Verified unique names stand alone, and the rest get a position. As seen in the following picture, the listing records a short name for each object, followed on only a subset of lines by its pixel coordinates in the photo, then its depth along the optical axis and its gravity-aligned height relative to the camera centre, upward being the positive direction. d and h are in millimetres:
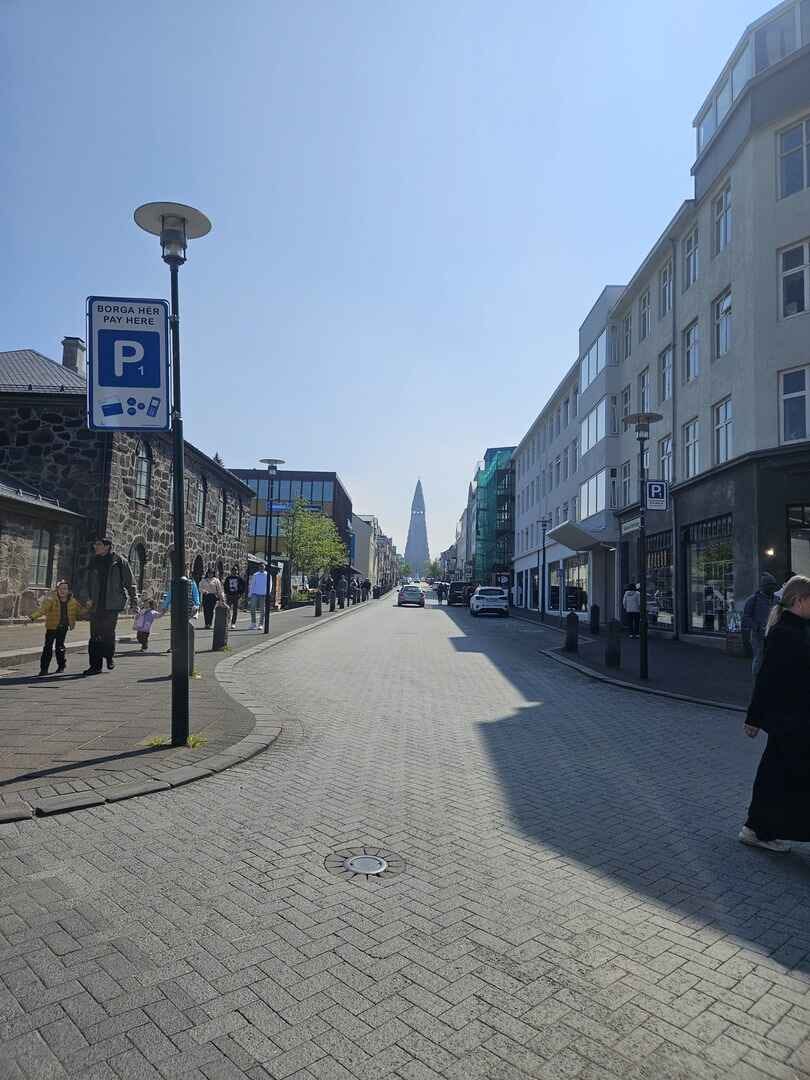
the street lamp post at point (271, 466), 24453 +3906
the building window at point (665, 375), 25203 +7157
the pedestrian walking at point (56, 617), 10695 -548
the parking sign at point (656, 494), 14359 +1692
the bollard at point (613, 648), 14602 -1359
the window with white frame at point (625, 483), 29506 +3971
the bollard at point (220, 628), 15562 -1022
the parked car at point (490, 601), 39500 -1145
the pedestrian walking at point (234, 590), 24375 -335
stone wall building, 21938 +3673
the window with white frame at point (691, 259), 23109 +10286
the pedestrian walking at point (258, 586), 21219 -173
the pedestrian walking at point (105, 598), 10602 -259
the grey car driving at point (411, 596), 53250 -1168
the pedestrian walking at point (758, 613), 11039 -505
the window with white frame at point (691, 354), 22734 +7168
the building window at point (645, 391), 27344 +7188
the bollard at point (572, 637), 17684 -1381
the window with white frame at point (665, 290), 25484 +10275
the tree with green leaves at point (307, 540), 54375 +3000
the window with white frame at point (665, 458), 24823 +4207
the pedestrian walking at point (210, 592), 17672 -303
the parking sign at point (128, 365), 6676 +1990
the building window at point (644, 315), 27812 +10224
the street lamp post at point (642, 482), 14018 +1911
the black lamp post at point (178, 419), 6750 +1541
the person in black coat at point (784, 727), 4445 -921
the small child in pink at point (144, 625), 14648 -907
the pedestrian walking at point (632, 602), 22625 -694
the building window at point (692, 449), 22386 +4094
